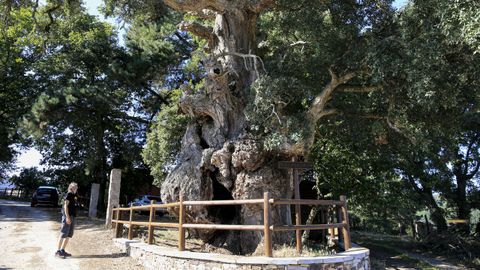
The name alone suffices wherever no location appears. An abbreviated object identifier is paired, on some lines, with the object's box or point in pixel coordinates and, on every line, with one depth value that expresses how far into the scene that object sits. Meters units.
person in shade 8.69
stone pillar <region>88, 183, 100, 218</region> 17.20
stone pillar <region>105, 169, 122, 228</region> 13.39
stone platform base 6.38
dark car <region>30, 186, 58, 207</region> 22.98
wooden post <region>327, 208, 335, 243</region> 12.63
